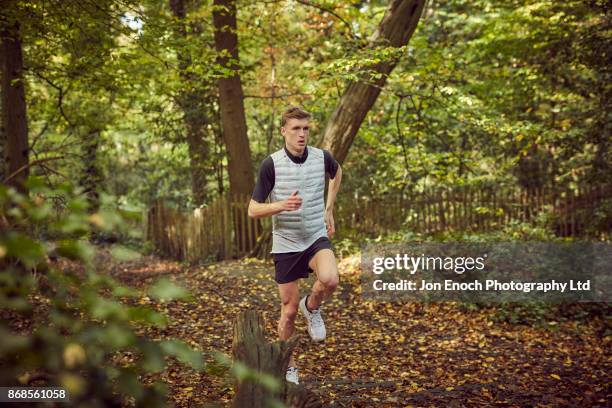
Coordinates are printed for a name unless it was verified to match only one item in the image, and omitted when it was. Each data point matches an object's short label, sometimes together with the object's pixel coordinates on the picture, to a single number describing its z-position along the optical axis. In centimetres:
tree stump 311
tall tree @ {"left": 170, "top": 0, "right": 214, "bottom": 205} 1331
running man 436
